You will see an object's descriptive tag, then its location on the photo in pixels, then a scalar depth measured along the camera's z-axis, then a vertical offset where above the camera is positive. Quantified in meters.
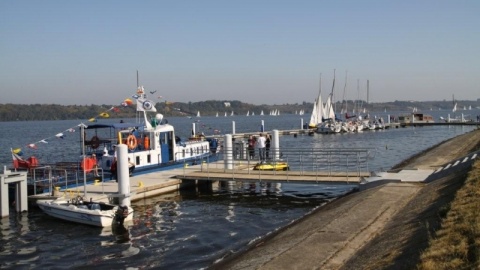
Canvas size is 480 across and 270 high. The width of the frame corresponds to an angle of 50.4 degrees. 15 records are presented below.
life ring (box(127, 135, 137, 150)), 29.53 -1.06
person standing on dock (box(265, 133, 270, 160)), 34.42 -1.65
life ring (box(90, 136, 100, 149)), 29.75 -1.05
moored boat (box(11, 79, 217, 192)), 26.62 -1.76
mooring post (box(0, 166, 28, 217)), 21.77 -2.82
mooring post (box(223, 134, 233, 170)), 29.91 -1.83
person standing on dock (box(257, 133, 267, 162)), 31.83 -1.61
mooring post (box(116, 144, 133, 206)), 20.67 -2.14
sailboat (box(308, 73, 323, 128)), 100.31 +1.68
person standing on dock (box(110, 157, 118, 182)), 26.89 -2.45
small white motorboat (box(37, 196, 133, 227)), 19.59 -3.44
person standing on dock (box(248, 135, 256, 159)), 37.25 -1.81
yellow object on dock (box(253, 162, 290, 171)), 30.19 -2.75
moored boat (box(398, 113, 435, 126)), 113.06 -0.30
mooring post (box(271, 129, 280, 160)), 32.94 -1.21
